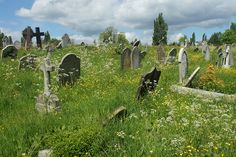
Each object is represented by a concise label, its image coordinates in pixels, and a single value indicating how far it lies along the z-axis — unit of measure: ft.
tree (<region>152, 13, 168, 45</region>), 156.46
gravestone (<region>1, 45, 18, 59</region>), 36.74
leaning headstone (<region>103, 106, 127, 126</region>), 11.75
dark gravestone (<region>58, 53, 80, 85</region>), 21.65
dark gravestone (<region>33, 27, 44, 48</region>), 53.85
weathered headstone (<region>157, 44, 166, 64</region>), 41.57
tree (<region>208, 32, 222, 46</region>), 180.56
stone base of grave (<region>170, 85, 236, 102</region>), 18.29
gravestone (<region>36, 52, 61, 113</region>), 15.28
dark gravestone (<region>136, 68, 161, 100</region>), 15.92
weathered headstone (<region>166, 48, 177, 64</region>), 37.16
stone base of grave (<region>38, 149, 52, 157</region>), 10.10
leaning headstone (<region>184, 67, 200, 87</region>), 21.87
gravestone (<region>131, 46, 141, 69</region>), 32.11
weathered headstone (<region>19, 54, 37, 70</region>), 27.78
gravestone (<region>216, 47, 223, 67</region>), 39.83
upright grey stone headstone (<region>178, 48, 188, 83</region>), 24.34
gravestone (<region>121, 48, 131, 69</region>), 31.39
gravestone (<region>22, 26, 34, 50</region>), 53.24
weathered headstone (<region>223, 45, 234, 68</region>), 38.73
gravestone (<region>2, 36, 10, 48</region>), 61.96
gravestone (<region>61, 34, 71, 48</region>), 55.87
